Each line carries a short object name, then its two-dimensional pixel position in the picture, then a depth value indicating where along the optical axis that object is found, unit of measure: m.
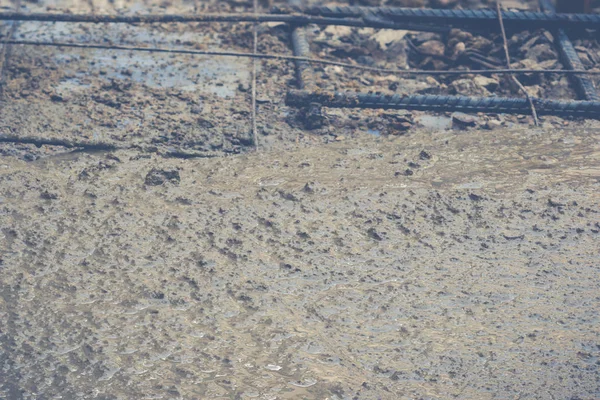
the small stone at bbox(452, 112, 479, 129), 4.82
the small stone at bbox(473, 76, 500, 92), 5.21
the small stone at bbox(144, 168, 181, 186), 3.87
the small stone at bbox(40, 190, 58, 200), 3.70
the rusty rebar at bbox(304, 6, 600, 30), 5.68
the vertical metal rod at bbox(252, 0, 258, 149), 4.47
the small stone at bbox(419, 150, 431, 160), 4.23
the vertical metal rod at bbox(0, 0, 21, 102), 4.83
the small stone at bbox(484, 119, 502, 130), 4.80
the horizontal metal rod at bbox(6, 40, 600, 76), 4.80
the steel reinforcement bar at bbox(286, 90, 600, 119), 4.74
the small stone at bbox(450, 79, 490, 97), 5.09
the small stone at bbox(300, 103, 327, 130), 4.67
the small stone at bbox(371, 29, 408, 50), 5.79
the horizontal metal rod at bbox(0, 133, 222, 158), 4.18
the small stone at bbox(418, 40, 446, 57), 5.54
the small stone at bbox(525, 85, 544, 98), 5.23
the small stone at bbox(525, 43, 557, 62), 5.56
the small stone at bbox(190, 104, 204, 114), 4.70
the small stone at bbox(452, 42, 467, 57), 5.51
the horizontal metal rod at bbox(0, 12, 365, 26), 5.17
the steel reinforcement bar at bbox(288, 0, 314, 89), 4.99
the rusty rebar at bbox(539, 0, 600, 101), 5.12
